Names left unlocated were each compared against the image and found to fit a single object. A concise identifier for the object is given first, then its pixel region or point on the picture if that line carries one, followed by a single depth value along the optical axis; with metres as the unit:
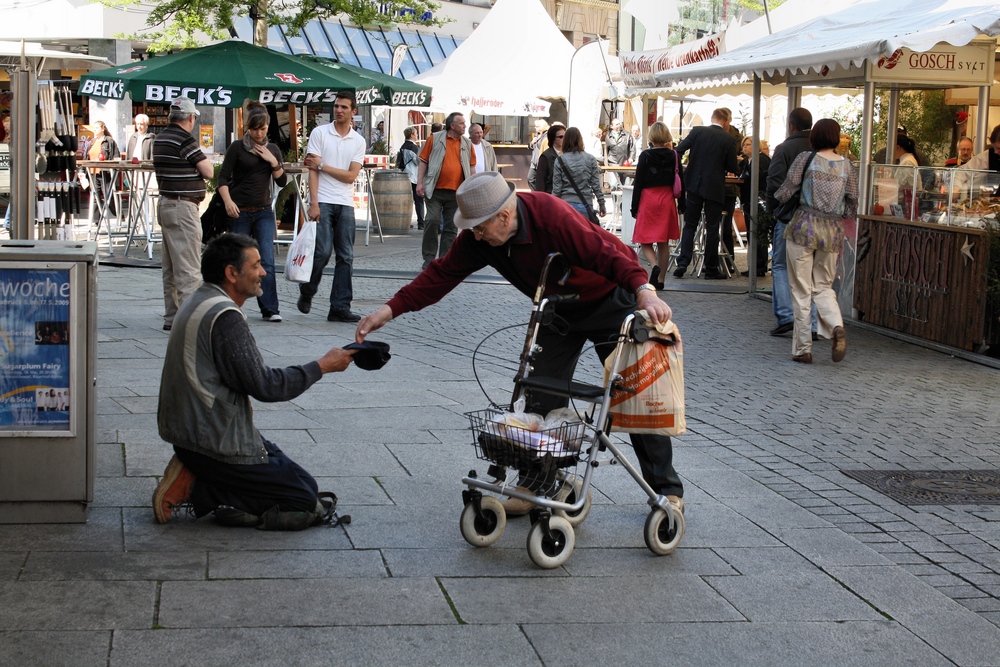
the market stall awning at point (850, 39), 10.01
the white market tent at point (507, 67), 24.73
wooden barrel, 19.80
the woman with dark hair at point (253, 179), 10.44
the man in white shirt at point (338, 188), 10.79
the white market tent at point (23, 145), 6.24
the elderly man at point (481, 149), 14.63
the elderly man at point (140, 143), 18.12
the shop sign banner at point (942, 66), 11.59
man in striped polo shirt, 9.55
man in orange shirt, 13.84
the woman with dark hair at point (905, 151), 12.79
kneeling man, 4.86
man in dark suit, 14.68
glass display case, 10.06
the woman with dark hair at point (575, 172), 13.71
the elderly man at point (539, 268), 4.81
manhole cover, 5.98
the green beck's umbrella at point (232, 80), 14.84
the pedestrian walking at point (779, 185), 10.80
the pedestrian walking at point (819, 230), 9.55
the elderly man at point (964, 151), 13.52
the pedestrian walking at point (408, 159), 22.72
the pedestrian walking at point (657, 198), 13.93
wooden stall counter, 9.95
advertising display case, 4.89
